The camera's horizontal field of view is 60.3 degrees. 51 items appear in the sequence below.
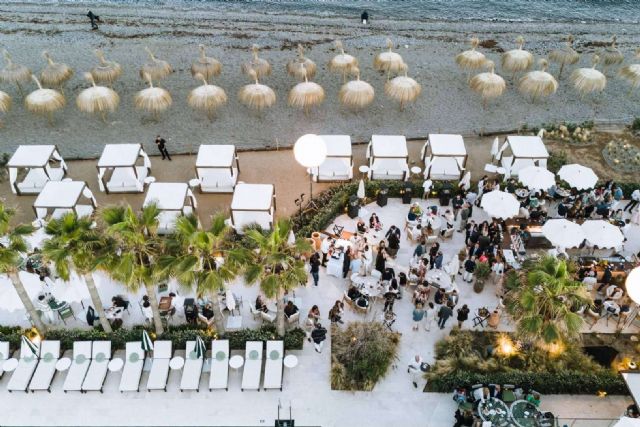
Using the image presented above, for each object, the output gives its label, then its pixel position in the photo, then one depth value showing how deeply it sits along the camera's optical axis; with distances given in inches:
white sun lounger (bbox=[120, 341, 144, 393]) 585.0
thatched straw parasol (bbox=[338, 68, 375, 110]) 989.8
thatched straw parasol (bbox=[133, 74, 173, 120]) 964.0
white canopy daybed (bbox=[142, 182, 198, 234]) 760.3
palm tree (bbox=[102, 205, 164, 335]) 527.2
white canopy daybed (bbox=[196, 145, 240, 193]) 840.3
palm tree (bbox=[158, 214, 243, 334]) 534.0
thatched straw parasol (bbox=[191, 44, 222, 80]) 1072.2
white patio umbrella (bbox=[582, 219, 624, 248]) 694.5
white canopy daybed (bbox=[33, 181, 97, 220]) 759.7
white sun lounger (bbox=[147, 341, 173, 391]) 584.7
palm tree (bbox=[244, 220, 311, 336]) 543.8
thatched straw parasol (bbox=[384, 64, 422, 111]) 1002.1
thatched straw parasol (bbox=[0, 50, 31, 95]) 1039.0
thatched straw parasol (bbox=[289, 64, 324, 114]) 981.8
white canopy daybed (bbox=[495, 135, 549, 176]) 864.9
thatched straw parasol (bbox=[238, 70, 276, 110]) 975.6
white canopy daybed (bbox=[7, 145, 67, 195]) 835.4
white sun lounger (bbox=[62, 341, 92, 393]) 585.0
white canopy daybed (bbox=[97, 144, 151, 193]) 837.2
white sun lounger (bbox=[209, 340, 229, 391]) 586.2
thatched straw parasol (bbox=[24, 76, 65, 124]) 957.2
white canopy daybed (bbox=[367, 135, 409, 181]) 869.2
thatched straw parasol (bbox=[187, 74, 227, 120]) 966.4
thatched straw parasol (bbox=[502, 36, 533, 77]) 1131.9
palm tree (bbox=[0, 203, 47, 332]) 545.0
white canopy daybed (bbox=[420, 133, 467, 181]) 866.8
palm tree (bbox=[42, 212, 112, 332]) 530.6
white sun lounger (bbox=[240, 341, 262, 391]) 588.1
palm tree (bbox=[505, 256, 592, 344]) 534.6
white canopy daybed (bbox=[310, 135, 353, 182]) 876.0
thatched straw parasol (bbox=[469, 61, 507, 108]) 1018.1
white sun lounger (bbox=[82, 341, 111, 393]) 584.4
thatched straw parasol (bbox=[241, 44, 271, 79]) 1081.4
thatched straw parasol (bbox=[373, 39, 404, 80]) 1117.1
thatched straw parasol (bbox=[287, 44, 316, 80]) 1071.0
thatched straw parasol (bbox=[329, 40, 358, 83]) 1091.3
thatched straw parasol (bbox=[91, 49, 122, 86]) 1048.2
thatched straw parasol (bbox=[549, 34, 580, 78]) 1162.6
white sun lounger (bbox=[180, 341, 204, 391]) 586.2
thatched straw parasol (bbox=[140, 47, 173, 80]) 1062.4
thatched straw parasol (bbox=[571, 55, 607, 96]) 1051.9
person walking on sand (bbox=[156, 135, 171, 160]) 914.7
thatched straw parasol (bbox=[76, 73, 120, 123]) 958.4
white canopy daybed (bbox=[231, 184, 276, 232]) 758.4
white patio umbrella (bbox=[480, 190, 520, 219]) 735.1
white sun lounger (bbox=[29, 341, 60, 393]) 584.7
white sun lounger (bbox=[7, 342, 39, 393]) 582.9
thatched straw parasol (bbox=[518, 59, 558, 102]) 1032.8
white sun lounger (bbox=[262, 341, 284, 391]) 586.6
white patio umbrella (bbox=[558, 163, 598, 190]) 796.0
